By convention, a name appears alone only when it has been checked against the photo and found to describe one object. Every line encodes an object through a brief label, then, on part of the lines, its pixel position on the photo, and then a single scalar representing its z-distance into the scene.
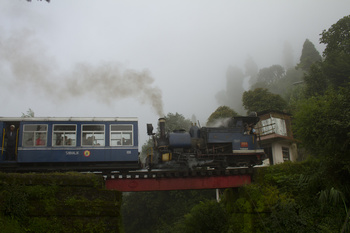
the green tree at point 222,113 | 36.88
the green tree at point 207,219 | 18.17
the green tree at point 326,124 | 14.07
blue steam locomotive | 16.97
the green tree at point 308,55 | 60.21
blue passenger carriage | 15.27
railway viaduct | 15.44
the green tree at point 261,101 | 34.03
